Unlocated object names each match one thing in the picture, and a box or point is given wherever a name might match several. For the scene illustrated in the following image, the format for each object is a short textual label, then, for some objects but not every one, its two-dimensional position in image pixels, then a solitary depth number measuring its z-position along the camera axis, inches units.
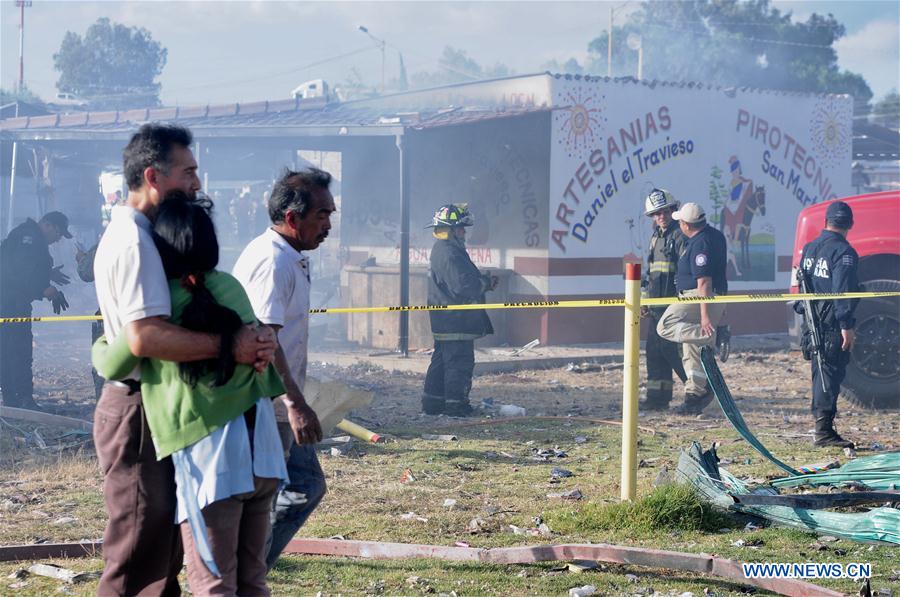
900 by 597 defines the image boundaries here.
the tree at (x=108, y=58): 5191.9
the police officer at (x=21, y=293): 827.4
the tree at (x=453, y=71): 6520.7
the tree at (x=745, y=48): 3897.6
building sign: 1264.8
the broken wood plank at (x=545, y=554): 388.2
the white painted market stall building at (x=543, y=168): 1256.2
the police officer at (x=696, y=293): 764.0
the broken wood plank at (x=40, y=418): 715.5
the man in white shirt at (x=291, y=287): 318.3
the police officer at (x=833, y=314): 656.4
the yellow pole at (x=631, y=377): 473.4
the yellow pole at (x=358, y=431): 671.8
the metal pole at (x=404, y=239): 1197.7
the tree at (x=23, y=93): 3883.6
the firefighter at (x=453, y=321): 796.6
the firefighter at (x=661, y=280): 802.8
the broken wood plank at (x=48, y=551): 409.7
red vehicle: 780.6
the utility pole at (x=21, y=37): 3875.5
